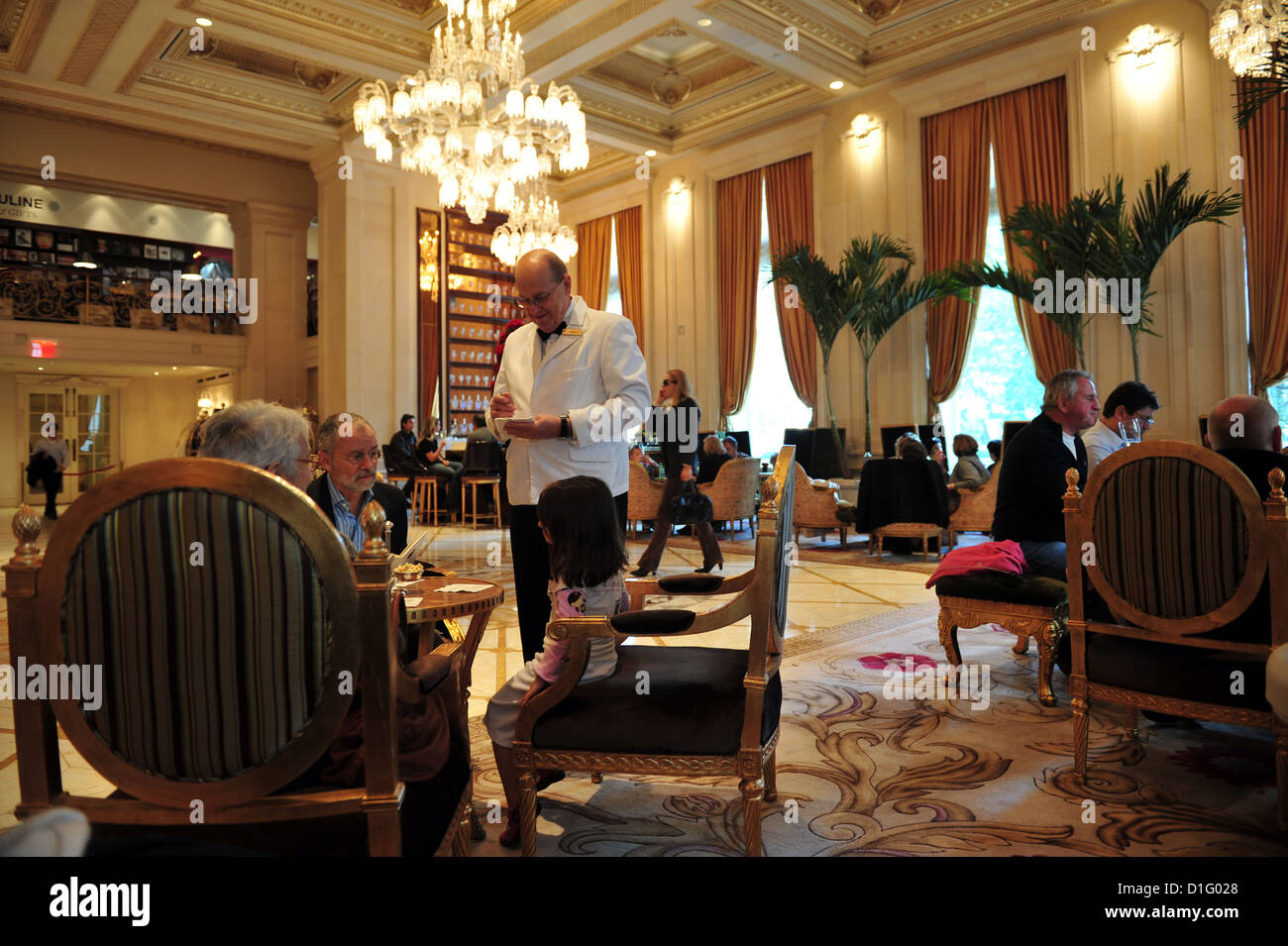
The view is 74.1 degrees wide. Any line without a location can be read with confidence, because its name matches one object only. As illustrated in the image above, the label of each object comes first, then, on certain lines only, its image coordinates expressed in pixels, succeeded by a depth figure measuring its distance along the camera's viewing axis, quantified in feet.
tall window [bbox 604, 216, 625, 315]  42.45
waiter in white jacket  8.27
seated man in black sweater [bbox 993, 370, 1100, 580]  10.79
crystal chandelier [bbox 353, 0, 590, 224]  22.09
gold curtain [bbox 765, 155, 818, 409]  34.32
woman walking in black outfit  18.72
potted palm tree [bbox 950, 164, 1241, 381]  22.16
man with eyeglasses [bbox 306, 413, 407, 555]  7.77
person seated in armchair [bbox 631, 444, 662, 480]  25.71
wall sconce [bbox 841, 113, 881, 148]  32.07
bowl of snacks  7.68
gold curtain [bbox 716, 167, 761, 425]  36.52
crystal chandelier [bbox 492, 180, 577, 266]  28.78
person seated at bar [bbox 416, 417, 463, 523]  33.40
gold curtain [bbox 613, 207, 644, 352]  40.86
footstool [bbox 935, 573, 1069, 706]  9.77
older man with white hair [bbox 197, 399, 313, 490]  5.29
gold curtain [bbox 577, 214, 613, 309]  42.42
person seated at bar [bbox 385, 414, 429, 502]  33.45
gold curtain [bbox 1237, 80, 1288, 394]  23.07
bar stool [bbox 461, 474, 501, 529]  28.27
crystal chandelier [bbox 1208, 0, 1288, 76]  17.22
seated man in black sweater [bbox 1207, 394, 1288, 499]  7.89
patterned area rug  6.33
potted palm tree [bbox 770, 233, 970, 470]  29.27
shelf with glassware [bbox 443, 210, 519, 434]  40.73
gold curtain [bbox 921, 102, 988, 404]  29.45
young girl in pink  6.08
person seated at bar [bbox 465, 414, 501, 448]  28.14
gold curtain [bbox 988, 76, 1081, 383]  27.43
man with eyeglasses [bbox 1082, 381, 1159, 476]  11.38
